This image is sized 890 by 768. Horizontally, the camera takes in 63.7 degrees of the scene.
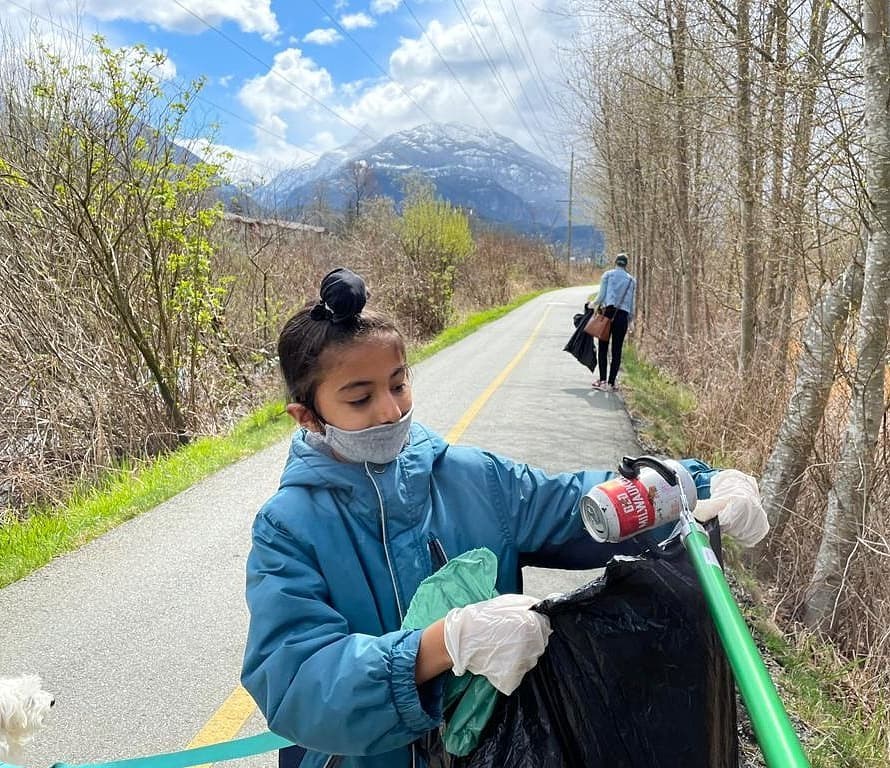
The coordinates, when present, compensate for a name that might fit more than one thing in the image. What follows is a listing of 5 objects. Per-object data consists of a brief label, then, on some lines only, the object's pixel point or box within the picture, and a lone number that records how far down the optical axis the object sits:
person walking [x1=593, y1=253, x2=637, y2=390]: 10.55
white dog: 2.08
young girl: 1.21
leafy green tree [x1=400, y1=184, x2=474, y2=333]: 20.58
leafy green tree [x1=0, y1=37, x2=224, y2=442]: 7.80
